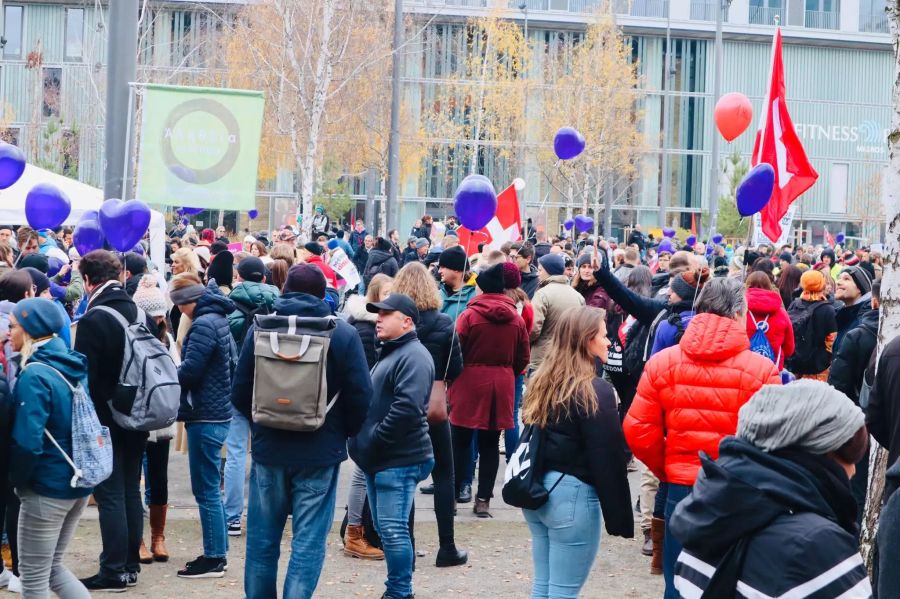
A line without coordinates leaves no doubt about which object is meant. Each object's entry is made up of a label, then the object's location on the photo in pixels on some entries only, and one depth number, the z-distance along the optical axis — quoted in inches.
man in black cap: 247.0
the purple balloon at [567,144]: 410.9
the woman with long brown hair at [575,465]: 206.7
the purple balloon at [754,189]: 327.3
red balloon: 405.1
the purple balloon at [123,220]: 363.9
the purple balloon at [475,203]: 358.9
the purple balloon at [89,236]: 445.7
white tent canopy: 533.6
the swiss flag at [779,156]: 365.7
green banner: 381.7
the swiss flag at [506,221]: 594.9
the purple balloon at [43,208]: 521.3
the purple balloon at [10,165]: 449.7
